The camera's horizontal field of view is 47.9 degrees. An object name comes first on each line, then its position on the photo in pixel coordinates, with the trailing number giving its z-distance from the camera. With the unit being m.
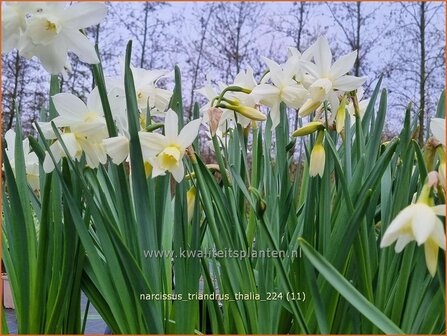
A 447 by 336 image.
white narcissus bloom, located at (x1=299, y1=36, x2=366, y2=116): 0.69
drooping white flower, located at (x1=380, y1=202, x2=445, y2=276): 0.41
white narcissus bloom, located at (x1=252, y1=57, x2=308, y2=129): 0.74
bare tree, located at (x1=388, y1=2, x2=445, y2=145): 5.09
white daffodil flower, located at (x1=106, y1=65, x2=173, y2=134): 0.77
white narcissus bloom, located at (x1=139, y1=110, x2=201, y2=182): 0.62
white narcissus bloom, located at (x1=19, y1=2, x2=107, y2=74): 0.52
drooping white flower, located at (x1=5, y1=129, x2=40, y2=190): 0.84
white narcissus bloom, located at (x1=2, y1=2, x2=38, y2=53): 0.52
